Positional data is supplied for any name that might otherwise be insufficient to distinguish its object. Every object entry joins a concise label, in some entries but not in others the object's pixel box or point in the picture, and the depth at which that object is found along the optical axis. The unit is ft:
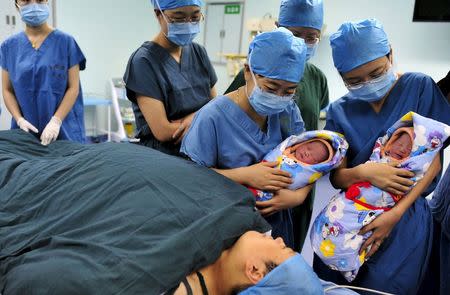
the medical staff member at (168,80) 4.88
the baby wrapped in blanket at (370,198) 3.68
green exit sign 15.54
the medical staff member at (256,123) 3.98
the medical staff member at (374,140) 3.83
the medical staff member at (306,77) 4.96
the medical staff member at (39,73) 6.90
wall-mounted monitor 9.66
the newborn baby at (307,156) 4.06
